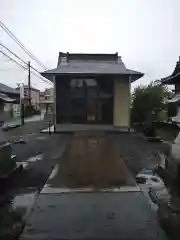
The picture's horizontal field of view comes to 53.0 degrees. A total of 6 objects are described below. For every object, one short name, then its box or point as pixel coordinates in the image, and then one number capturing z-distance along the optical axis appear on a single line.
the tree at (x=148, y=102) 12.88
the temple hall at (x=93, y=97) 13.00
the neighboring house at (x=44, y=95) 46.27
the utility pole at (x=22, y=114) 16.31
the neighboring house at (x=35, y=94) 51.22
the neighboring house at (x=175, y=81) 10.85
